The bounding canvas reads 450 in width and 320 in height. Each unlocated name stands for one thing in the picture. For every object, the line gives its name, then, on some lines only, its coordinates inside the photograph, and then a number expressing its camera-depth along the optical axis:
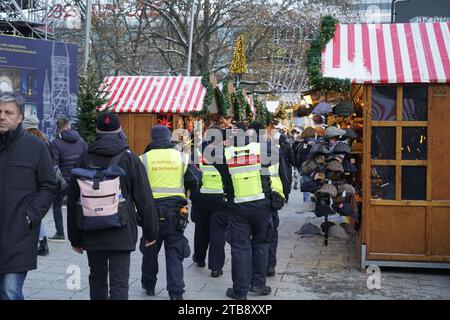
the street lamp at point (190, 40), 26.80
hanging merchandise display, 9.68
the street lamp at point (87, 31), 17.52
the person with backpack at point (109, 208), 4.90
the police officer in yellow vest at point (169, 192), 6.66
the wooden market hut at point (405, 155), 8.12
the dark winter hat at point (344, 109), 9.66
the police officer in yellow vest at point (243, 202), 6.70
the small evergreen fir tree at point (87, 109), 16.44
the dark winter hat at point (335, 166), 9.71
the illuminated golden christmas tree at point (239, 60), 16.95
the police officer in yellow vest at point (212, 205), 8.04
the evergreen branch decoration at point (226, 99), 15.38
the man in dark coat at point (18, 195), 4.54
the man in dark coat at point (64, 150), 9.81
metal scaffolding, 19.09
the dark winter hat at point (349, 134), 9.89
